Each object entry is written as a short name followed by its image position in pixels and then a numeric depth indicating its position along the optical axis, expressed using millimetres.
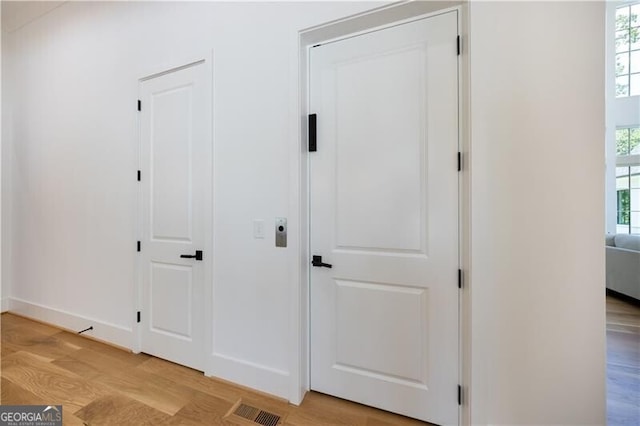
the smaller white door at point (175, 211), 2029
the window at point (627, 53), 5336
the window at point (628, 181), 5230
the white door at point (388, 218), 1475
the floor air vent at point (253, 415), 1540
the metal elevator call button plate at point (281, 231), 1743
